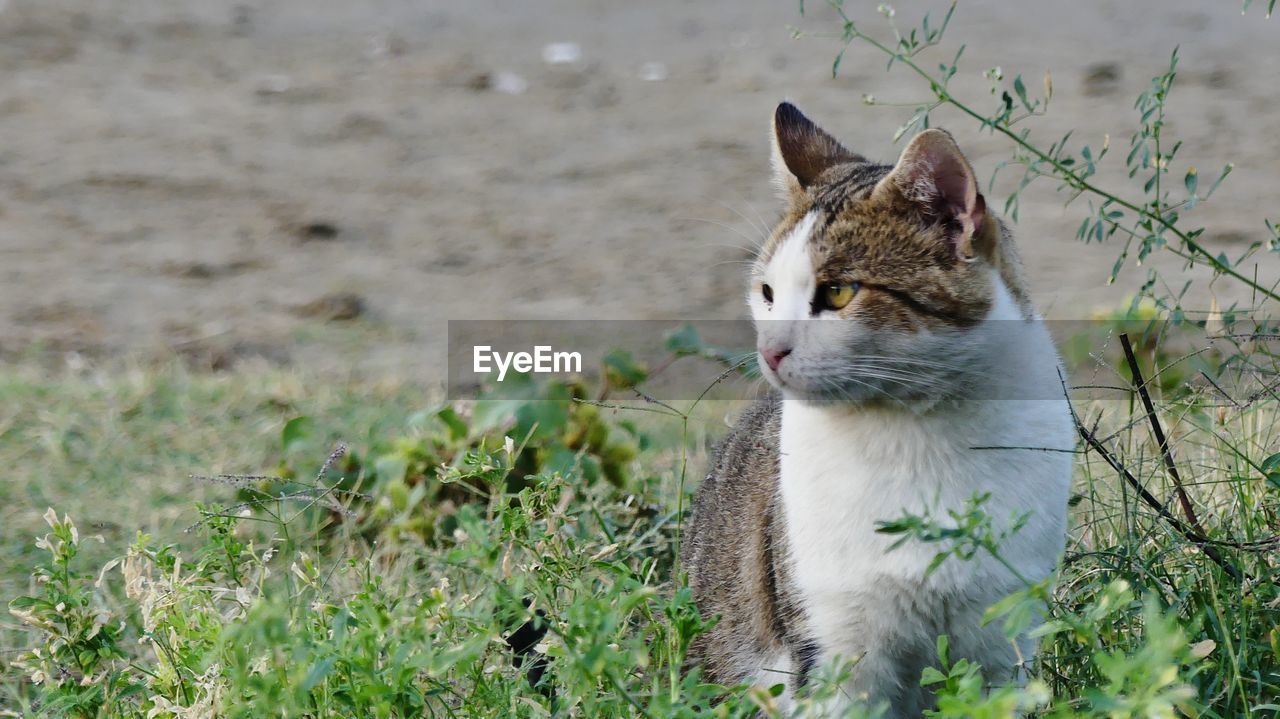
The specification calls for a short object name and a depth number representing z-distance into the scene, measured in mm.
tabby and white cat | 4363
